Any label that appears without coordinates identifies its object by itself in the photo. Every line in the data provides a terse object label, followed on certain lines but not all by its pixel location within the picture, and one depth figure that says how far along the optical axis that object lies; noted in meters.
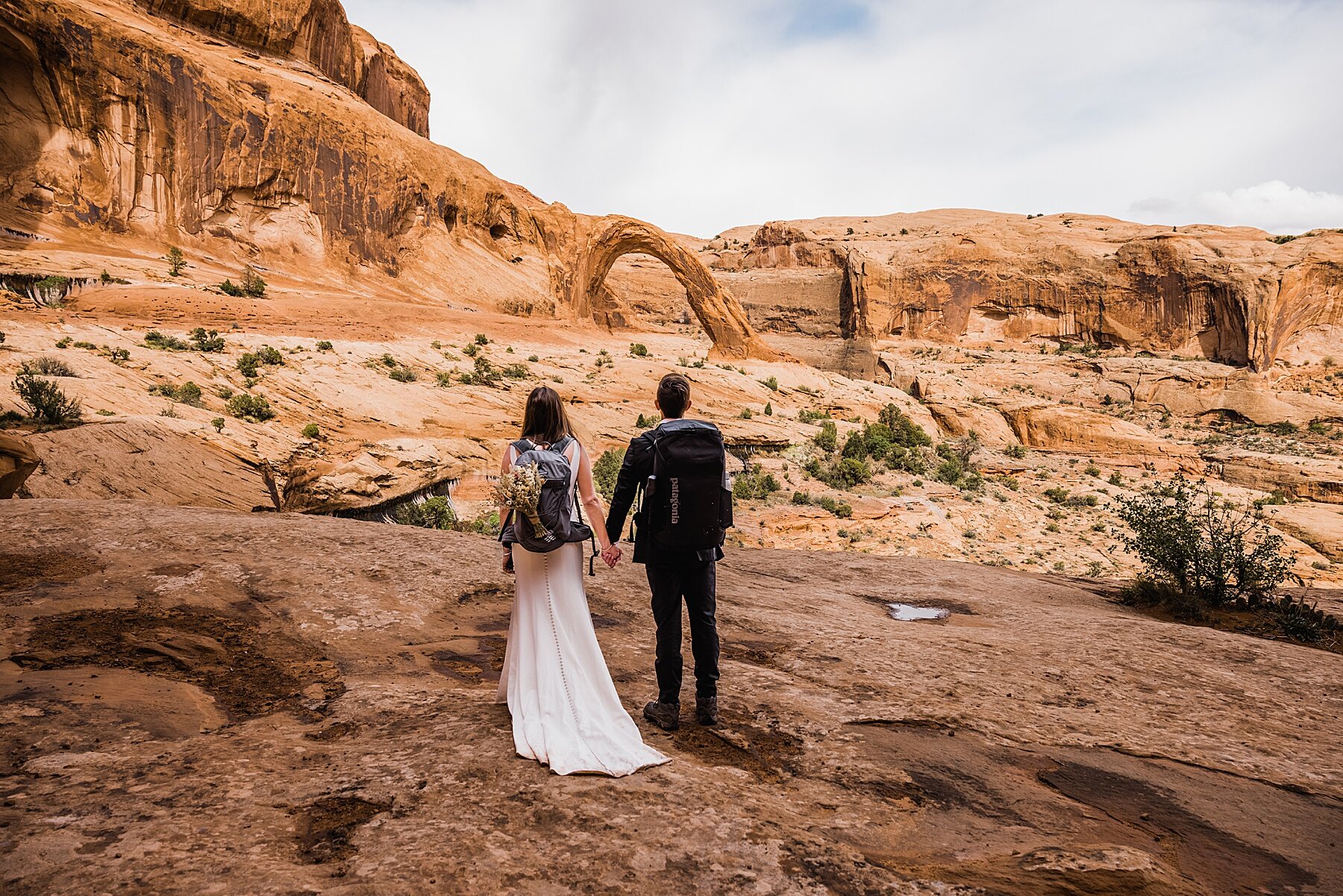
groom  3.83
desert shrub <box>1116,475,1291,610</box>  8.56
